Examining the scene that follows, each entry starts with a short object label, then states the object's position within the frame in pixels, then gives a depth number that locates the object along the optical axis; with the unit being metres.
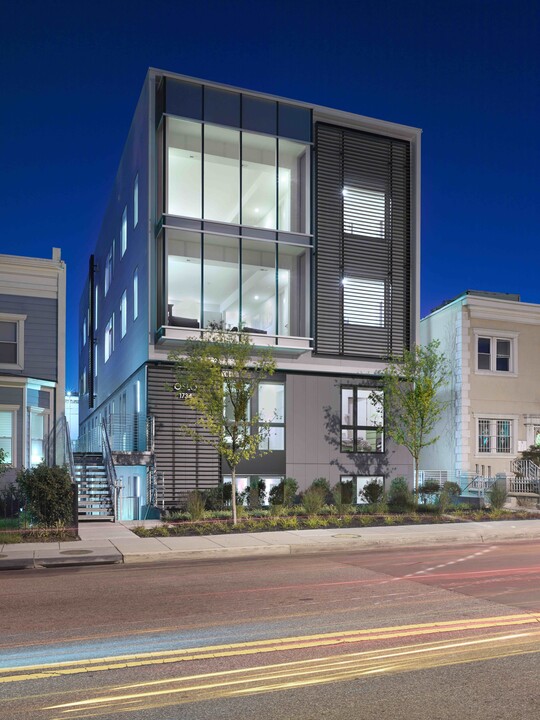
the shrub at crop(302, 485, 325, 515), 20.80
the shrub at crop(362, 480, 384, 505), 25.98
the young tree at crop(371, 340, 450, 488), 25.48
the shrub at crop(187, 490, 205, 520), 19.70
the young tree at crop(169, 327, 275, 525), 19.58
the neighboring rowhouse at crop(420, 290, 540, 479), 30.19
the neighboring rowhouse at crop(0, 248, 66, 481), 25.62
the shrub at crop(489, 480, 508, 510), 23.19
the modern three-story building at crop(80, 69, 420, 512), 24.67
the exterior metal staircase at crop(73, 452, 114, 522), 21.12
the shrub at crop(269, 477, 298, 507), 24.62
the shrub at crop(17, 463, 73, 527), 16.80
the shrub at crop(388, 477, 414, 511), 23.25
